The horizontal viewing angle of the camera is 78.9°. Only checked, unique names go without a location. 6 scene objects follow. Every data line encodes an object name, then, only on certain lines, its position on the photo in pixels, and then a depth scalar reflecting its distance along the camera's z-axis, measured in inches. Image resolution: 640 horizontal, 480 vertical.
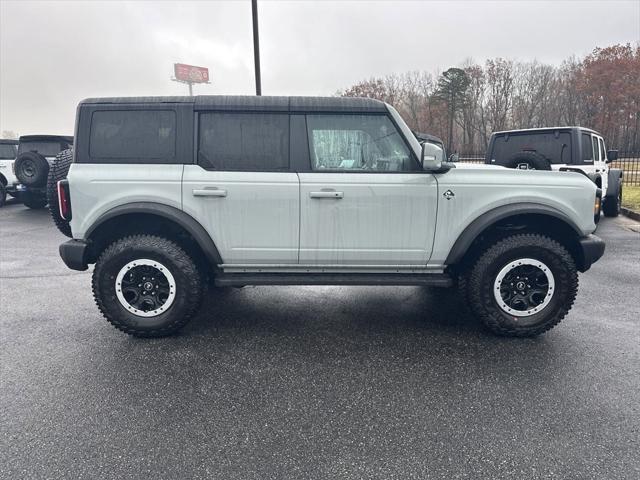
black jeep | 350.9
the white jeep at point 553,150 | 272.5
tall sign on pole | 2534.4
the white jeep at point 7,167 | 476.4
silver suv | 128.8
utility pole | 428.5
